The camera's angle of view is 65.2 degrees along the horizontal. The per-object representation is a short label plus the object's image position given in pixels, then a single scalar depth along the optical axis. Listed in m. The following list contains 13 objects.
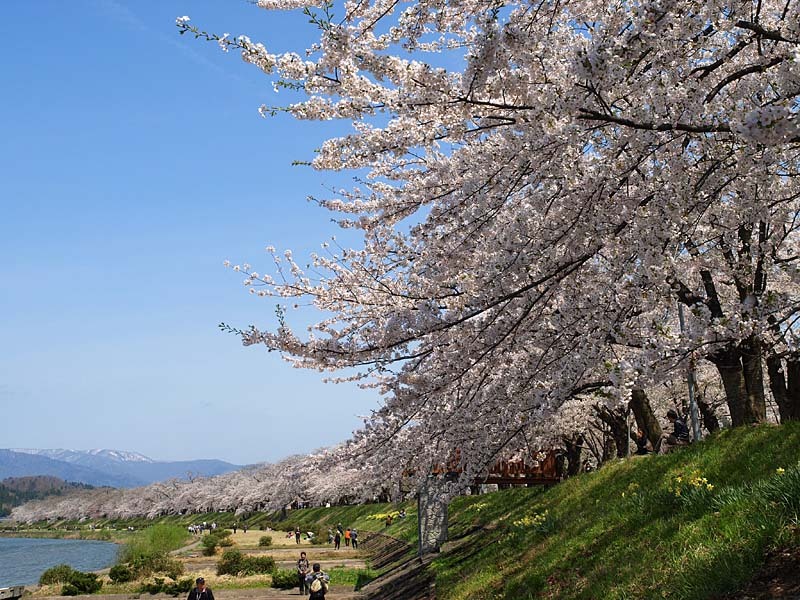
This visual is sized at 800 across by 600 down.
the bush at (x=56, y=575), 29.45
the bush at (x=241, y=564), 31.00
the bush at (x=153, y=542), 37.47
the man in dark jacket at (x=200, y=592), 14.38
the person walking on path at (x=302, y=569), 22.94
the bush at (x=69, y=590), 26.61
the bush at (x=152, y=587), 26.11
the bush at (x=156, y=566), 31.58
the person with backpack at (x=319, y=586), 16.80
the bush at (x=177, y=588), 25.89
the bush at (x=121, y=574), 31.08
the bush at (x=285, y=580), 26.28
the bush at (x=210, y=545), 43.44
